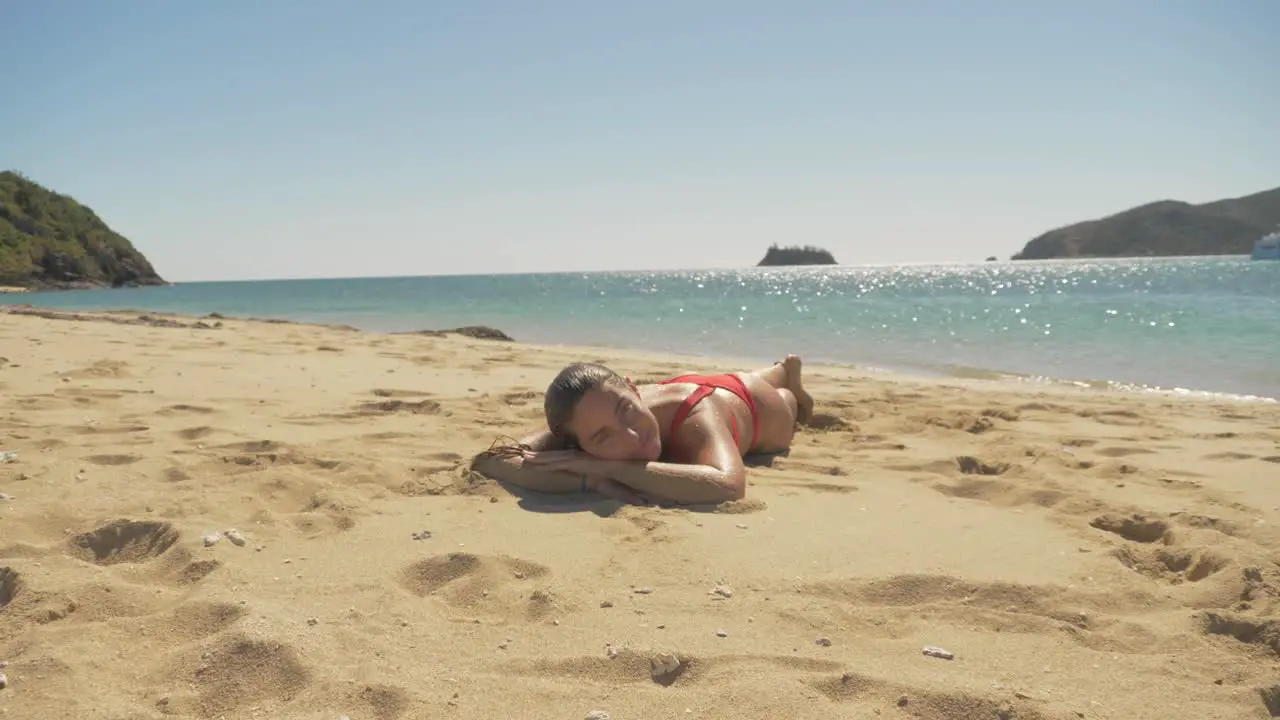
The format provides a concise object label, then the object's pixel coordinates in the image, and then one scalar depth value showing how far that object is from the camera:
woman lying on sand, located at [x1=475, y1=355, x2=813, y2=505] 3.23
